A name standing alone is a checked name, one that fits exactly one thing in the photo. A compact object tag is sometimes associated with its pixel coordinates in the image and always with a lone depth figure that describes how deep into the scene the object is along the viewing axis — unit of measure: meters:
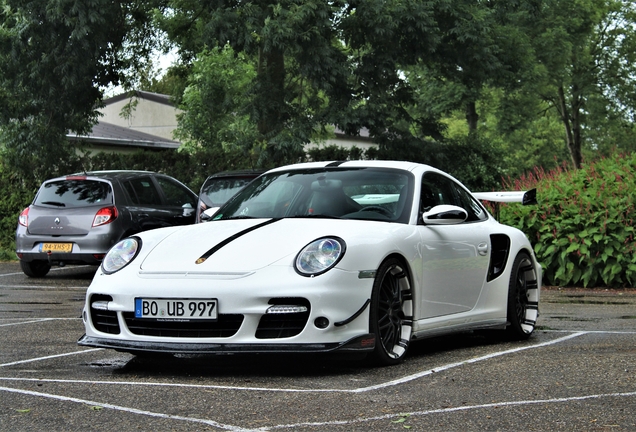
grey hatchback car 15.12
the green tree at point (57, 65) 21.23
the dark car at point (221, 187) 15.16
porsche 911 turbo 6.26
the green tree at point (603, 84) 48.38
